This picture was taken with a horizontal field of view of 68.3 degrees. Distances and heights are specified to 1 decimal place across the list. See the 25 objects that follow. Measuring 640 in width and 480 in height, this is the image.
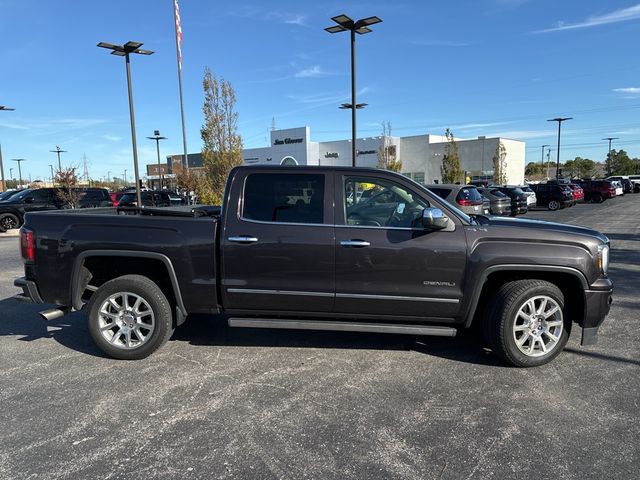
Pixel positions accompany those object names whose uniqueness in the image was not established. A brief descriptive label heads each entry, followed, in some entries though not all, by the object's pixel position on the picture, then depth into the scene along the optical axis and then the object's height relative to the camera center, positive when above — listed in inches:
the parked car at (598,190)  1418.6 -64.0
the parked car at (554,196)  1129.4 -61.3
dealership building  2208.4 +106.6
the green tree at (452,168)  1412.4 +13.5
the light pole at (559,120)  1883.6 +199.9
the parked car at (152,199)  897.7 -39.2
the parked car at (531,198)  1073.5 -62.6
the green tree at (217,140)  761.6 +60.5
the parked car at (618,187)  1525.1 -61.8
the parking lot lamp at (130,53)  646.5 +176.4
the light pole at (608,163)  3698.6 +44.1
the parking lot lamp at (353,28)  601.0 +190.7
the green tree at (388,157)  1414.7 +57.7
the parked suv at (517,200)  918.4 -58.2
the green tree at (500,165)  2000.5 +28.6
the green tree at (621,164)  4136.8 +43.0
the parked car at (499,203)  769.7 -53.1
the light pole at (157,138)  1412.4 +126.2
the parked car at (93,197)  836.7 -31.6
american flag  1171.3 +373.9
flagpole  1152.8 +335.7
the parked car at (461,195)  537.8 -26.8
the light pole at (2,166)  1119.8 +42.6
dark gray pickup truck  171.5 -33.2
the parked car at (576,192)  1234.1 -58.8
